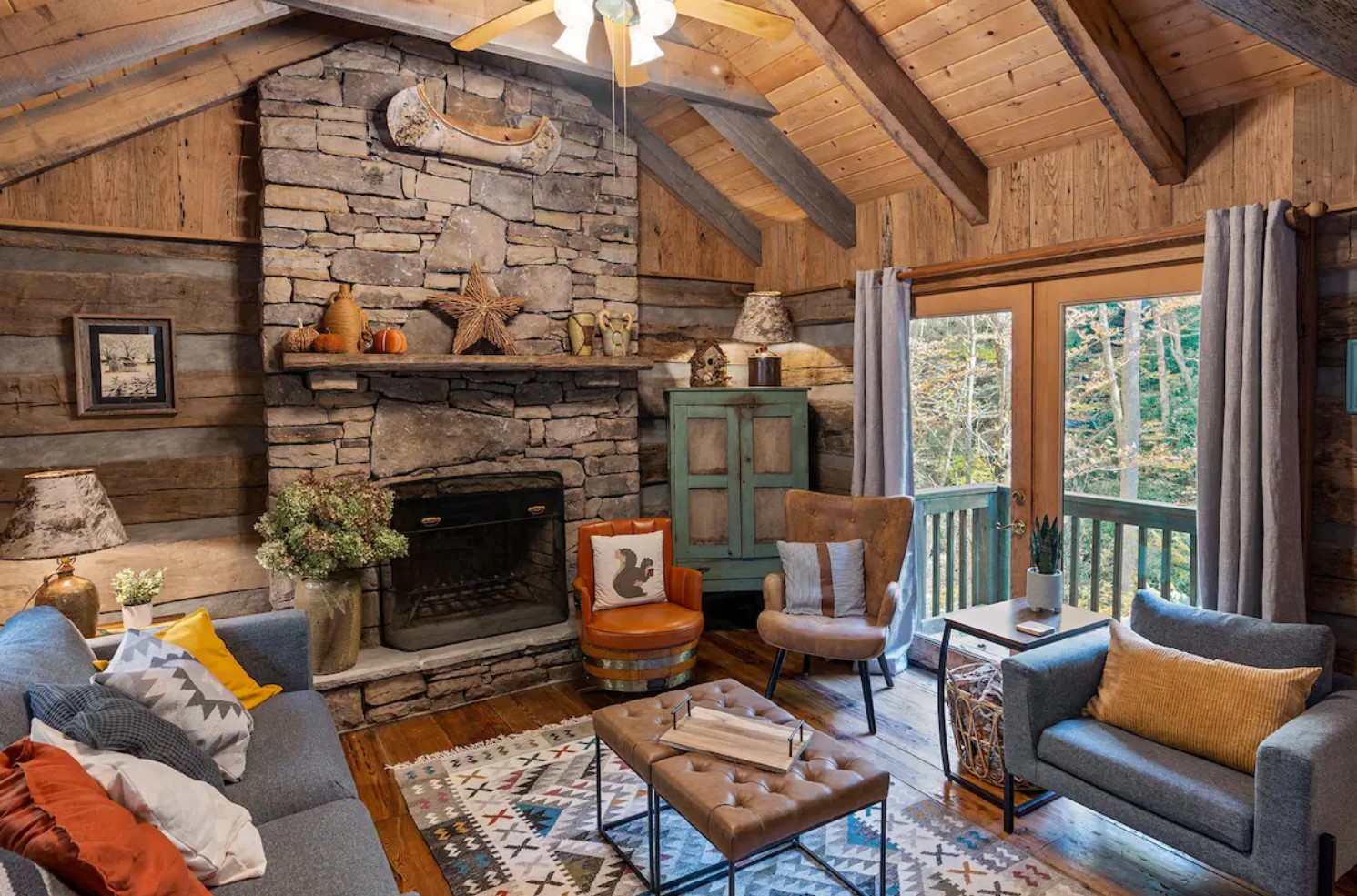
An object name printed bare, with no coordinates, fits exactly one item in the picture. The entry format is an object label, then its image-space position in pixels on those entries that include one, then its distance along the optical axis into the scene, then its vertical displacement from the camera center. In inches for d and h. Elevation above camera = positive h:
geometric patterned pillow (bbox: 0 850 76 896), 45.9 -25.5
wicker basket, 119.1 -44.5
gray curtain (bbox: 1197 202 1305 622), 108.5 -0.4
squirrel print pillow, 158.7 -27.7
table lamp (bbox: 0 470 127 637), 110.3 -12.3
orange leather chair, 148.2 -38.4
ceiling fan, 87.0 +45.0
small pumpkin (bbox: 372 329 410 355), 147.3 +16.7
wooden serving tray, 93.1 -36.9
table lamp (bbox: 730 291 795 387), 190.2 +24.9
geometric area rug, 98.2 -54.3
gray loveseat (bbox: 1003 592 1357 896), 80.8 -39.2
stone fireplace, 144.6 +22.3
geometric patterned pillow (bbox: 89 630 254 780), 86.5 -27.9
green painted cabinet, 186.1 -10.1
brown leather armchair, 139.9 -29.1
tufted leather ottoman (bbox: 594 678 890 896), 81.9 -38.8
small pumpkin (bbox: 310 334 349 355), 140.3 +15.9
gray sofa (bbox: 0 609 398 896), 71.2 -37.3
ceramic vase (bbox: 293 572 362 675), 139.7 -31.4
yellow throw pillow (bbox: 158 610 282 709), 102.7 -27.5
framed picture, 136.3 +12.7
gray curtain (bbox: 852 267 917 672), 166.1 +5.1
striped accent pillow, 153.5 -29.0
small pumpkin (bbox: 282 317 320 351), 138.9 +16.6
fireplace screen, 155.9 -26.1
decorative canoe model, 148.3 +56.7
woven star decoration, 158.2 +24.0
